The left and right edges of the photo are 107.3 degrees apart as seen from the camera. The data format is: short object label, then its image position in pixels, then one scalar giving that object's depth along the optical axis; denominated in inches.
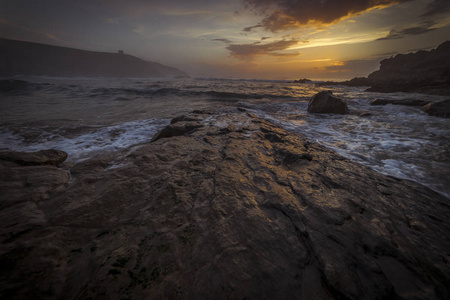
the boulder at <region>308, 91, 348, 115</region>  273.7
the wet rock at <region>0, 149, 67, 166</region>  90.7
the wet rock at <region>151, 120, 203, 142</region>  151.2
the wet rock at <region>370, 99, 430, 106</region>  305.0
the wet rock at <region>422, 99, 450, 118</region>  221.9
